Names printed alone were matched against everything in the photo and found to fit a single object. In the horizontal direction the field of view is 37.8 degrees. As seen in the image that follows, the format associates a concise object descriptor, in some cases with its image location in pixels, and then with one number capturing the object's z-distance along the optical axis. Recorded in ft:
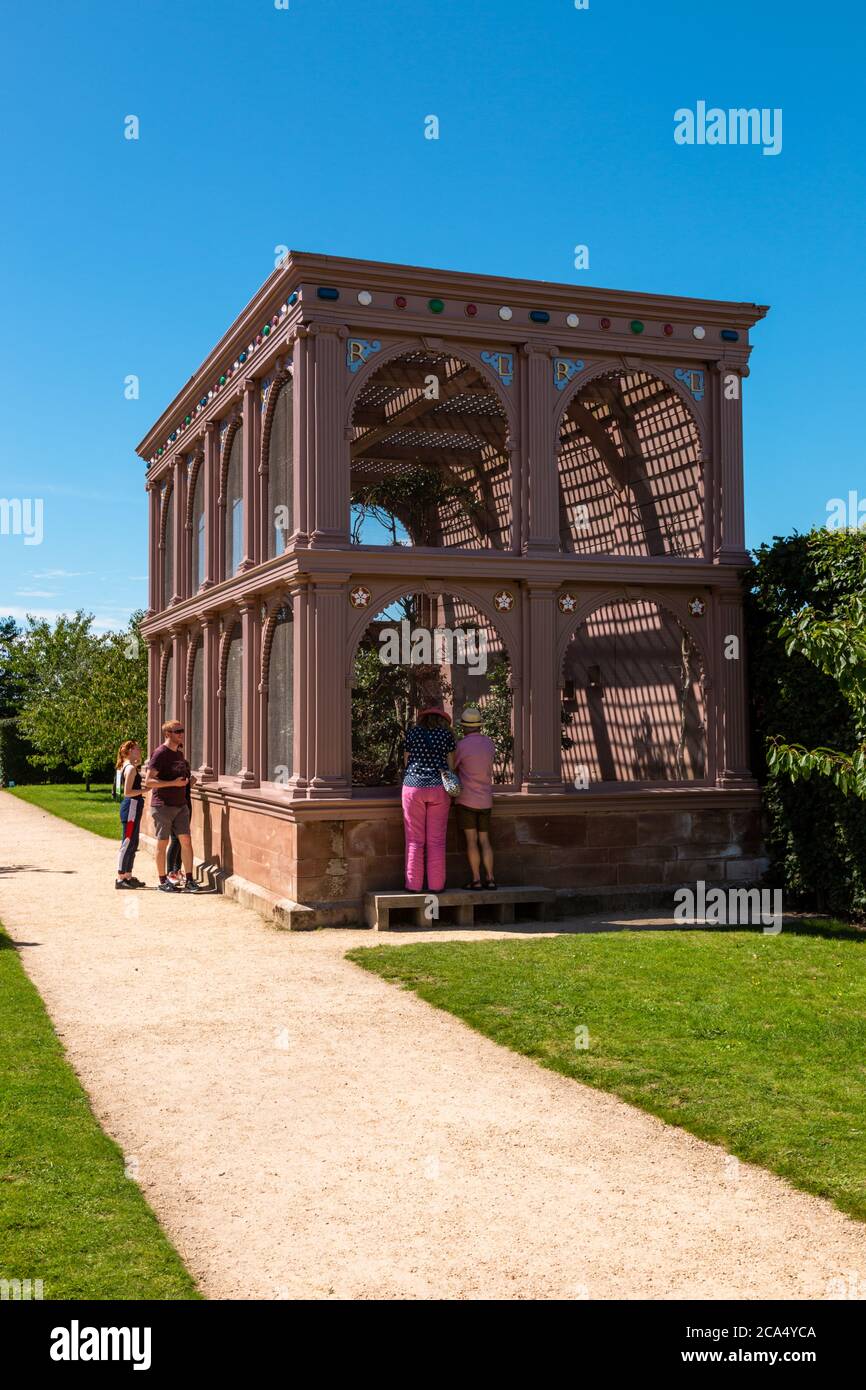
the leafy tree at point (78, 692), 104.37
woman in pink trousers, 36.73
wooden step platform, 35.81
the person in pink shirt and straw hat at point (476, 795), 37.55
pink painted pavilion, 37.58
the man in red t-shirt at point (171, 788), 44.52
